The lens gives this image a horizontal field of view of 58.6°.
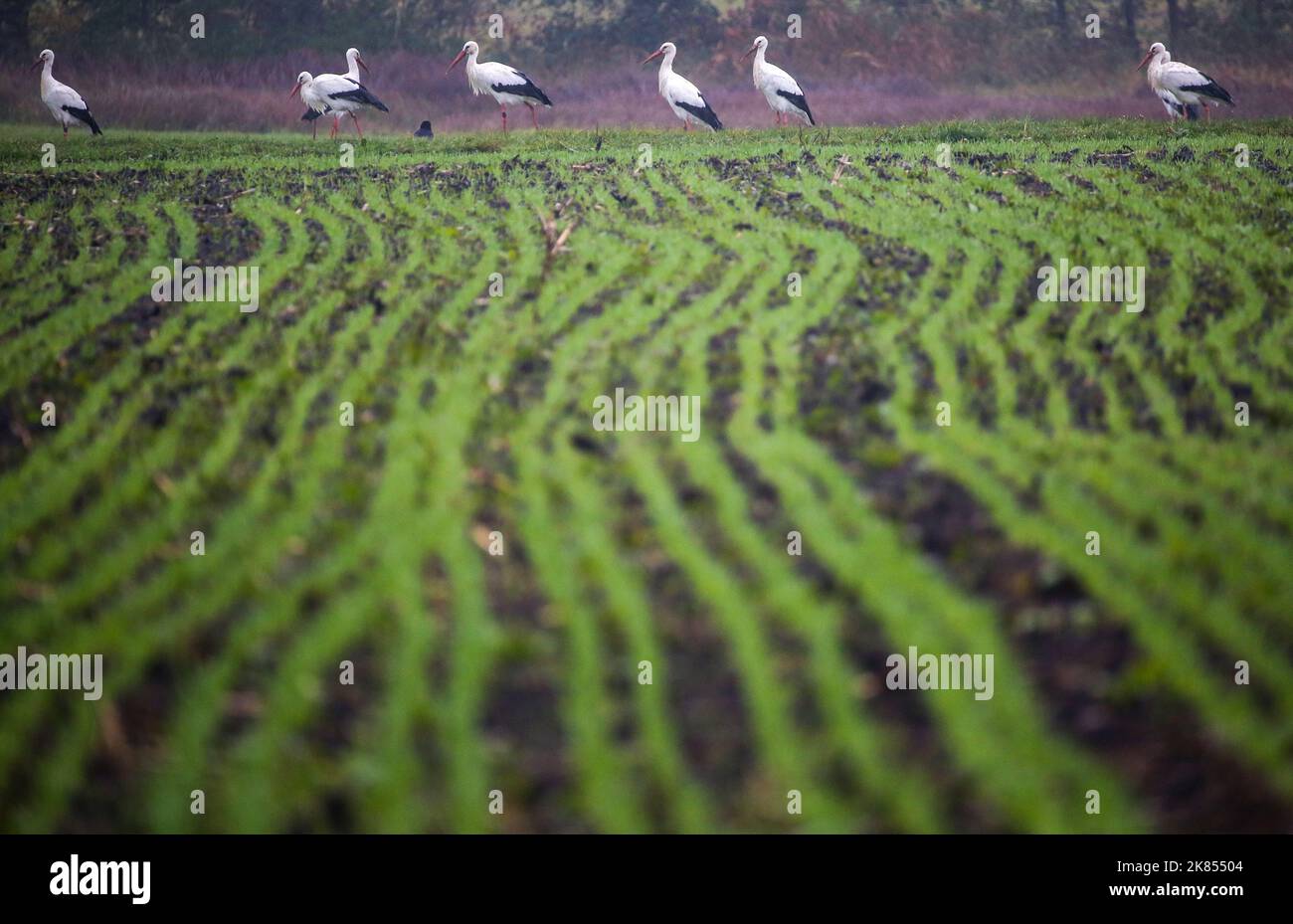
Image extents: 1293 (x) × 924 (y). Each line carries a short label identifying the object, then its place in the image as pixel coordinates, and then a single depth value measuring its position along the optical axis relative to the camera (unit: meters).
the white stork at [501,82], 23.72
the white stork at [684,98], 23.19
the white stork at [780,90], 22.80
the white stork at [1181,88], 22.02
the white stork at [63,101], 22.89
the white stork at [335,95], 22.42
